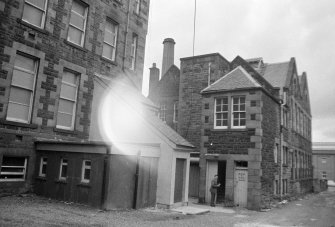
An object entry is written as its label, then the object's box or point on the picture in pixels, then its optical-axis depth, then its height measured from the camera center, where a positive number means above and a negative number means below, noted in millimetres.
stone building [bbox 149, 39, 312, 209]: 18281 +2879
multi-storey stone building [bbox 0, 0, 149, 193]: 12867 +4012
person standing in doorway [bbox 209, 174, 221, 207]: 17859 -1302
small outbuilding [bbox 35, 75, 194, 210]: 12109 -60
